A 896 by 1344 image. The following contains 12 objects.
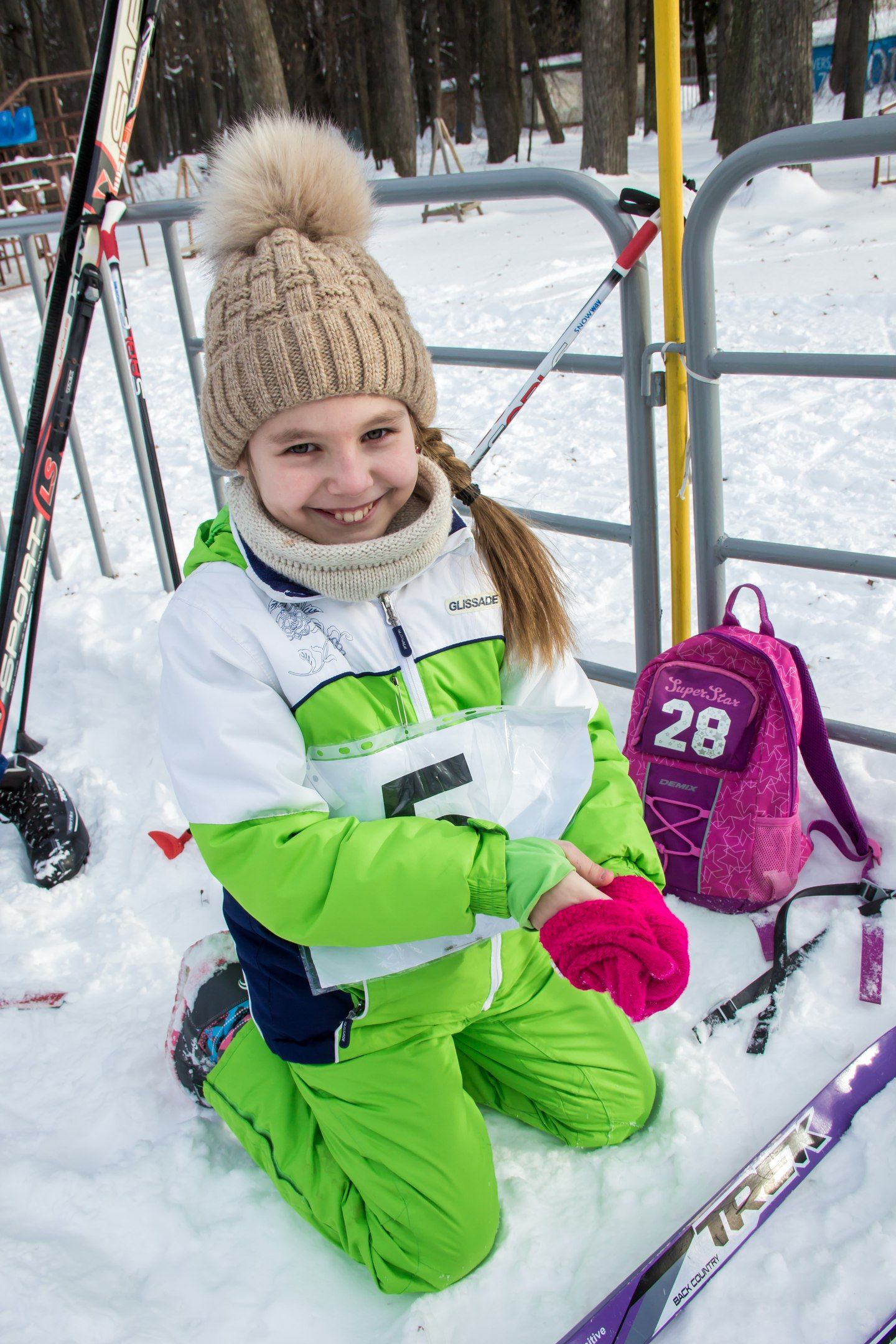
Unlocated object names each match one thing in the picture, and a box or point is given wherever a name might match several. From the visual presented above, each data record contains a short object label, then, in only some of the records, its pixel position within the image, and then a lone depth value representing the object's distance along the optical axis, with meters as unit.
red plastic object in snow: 2.48
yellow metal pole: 2.05
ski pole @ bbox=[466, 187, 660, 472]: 2.18
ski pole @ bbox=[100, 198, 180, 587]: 2.72
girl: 1.35
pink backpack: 2.07
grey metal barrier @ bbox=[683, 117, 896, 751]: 1.80
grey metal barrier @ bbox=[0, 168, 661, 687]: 2.21
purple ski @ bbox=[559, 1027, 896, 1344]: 1.37
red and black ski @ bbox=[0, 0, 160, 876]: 2.51
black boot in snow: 2.47
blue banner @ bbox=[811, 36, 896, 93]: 25.47
